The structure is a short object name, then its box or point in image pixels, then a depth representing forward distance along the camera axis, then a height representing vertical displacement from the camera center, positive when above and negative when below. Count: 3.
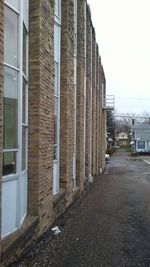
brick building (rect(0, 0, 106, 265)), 3.45 +0.43
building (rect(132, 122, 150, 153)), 42.63 -0.18
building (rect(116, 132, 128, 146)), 71.01 -0.29
